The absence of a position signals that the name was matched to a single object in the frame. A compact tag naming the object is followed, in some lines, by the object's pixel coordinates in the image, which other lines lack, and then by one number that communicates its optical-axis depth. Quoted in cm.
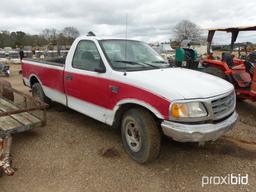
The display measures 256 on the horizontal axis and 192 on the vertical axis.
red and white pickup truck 242
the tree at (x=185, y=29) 4166
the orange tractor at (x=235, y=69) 478
